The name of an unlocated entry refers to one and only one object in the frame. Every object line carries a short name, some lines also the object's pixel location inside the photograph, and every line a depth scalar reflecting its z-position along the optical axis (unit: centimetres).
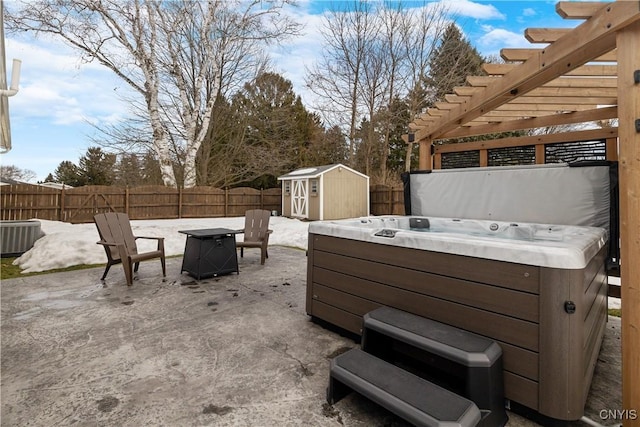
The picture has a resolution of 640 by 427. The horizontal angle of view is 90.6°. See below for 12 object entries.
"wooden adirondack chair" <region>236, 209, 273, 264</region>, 507
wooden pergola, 143
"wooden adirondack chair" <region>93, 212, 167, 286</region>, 371
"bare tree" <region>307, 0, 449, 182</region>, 1309
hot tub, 143
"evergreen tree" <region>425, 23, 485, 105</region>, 1316
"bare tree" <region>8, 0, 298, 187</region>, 936
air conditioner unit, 541
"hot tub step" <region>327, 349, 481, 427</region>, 126
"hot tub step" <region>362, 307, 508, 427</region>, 144
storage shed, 1174
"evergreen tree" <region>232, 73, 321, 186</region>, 1464
